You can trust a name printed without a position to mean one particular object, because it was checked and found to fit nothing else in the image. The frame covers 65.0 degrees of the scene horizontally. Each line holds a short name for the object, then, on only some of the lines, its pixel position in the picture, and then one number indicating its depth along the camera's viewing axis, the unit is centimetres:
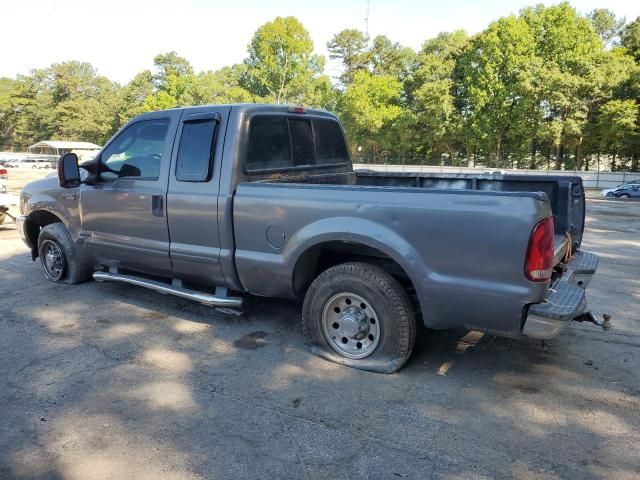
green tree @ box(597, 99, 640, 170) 3475
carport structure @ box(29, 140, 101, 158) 7931
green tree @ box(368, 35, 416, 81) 6206
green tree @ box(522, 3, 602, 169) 3716
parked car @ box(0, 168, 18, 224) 1024
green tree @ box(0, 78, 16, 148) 9638
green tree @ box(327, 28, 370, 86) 6712
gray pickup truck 317
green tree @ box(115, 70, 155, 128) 8491
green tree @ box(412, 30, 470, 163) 4444
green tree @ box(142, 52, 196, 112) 7194
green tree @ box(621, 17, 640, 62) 4306
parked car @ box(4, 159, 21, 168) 6142
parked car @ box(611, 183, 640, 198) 2867
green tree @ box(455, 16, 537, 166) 4222
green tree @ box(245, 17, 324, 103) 6350
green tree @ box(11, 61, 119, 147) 9181
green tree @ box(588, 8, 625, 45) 6328
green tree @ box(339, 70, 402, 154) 5012
